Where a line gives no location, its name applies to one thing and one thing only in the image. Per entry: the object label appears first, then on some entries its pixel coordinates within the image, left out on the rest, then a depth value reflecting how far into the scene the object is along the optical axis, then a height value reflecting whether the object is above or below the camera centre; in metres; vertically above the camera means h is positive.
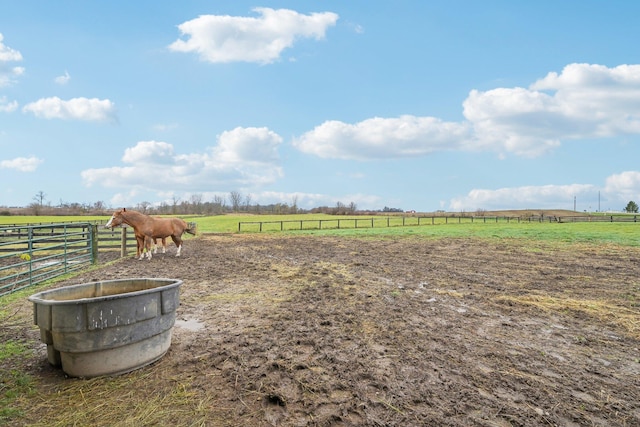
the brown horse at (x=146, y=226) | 10.73 -0.48
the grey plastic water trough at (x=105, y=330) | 3.02 -1.07
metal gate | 7.57 -1.44
